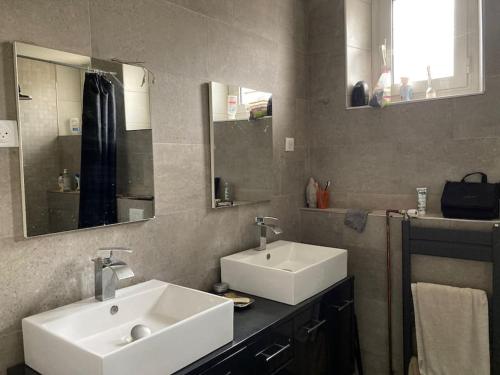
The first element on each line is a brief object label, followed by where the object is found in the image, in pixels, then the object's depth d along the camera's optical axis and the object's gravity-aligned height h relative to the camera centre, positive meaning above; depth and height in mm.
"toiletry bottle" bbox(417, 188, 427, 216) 2326 -238
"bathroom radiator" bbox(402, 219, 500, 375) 2027 -485
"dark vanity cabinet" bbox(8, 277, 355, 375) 1464 -751
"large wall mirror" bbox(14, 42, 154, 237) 1404 +96
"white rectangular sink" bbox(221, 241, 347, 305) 1882 -554
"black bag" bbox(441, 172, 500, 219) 2068 -220
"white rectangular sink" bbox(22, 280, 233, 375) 1175 -555
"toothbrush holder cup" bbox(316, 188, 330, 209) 2734 -251
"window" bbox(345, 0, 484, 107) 2434 +688
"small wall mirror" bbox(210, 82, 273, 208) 2100 +97
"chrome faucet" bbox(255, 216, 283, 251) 2297 -374
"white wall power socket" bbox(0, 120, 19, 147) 1336 +111
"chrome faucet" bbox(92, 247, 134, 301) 1511 -397
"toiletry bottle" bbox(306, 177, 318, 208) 2760 -218
